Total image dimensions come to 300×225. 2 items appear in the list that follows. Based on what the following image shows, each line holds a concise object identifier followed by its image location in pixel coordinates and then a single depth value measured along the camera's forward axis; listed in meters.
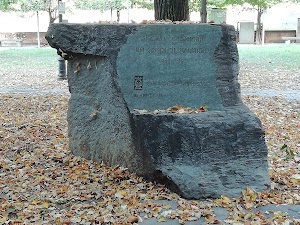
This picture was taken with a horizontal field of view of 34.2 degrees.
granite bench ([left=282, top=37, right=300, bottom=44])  31.81
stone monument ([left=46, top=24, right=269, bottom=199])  4.57
